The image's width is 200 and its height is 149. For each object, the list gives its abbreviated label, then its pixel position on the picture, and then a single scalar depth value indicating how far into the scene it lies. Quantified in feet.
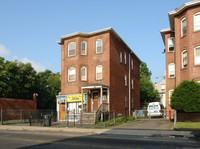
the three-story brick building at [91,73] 90.12
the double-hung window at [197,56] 69.73
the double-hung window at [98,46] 93.69
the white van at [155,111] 96.97
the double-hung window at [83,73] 95.04
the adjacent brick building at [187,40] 70.08
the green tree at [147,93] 173.99
